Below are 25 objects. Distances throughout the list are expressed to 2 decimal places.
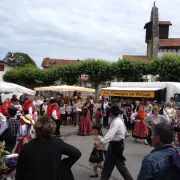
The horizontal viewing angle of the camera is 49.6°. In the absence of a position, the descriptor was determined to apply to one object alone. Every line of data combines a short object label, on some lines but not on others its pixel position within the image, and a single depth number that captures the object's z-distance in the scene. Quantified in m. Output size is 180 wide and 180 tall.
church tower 38.45
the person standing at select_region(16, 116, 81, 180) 2.00
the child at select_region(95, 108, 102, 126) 10.31
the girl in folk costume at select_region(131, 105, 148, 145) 7.60
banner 12.34
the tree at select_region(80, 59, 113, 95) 21.10
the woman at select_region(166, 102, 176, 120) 8.17
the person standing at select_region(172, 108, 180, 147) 3.42
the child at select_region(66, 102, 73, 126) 11.25
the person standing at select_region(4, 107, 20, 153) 4.05
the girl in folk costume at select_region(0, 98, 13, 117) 6.54
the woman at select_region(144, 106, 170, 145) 6.30
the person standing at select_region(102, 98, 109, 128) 10.81
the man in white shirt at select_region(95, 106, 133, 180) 3.72
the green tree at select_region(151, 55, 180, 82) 18.94
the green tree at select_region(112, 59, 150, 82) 20.06
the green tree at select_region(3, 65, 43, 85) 25.62
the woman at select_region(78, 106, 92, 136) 8.72
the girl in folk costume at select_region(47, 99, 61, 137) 7.53
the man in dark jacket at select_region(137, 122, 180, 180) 1.66
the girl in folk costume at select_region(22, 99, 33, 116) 6.59
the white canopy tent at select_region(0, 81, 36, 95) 10.93
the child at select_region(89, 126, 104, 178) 4.38
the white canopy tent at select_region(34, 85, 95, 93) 12.68
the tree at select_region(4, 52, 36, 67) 50.91
